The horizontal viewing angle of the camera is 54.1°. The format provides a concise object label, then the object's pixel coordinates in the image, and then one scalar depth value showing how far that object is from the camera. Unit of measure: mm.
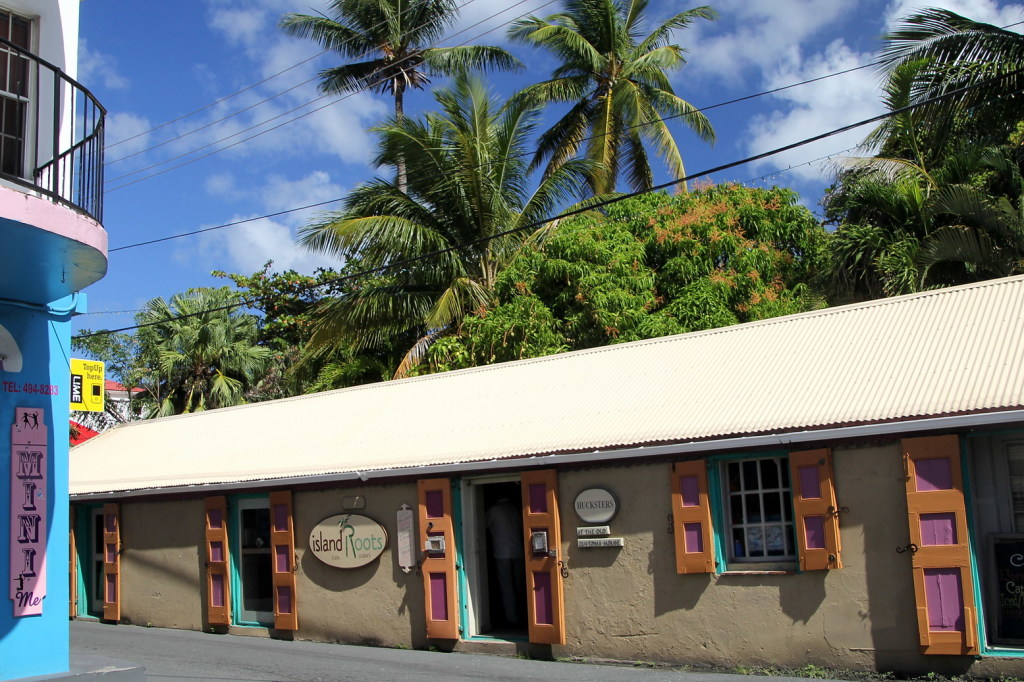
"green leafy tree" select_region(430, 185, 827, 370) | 20906
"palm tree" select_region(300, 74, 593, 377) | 23359
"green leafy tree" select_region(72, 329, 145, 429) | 34750
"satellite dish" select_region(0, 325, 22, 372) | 9023
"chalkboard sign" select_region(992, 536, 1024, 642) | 8980
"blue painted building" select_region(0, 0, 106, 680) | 8711
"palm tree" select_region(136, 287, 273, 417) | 27797
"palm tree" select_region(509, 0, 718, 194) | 28594
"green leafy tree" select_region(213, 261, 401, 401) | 25359
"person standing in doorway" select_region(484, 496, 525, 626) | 13156
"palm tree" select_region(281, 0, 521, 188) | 32750
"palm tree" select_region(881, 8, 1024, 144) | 13750
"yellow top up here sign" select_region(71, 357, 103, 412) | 18938
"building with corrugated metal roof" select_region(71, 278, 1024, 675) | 9219
